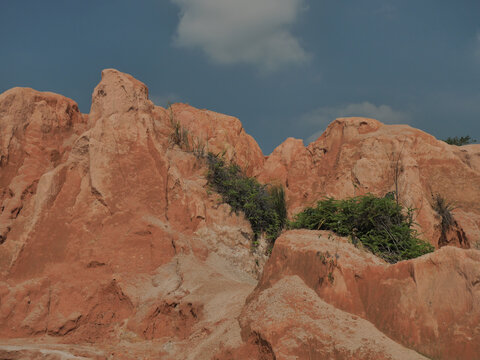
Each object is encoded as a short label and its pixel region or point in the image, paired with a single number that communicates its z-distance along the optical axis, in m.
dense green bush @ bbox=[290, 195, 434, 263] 7.59
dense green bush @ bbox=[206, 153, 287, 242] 13.20
